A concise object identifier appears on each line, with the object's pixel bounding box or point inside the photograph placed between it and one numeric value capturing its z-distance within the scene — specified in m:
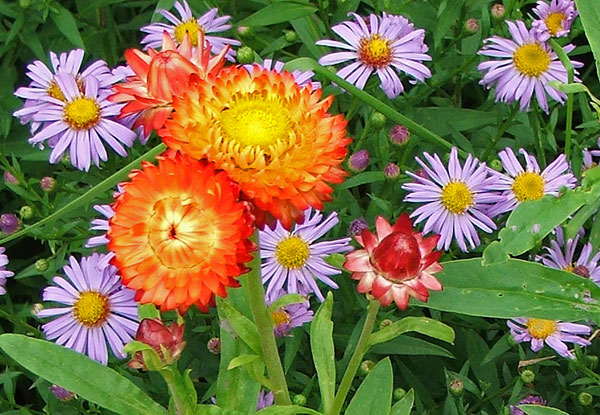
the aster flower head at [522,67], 0.64
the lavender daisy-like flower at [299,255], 0.58
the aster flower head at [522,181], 0.60
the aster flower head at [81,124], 0.60
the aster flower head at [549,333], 0.56
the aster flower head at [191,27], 0.65
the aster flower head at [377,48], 0.62
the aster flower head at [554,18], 0.64
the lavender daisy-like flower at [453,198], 0.60
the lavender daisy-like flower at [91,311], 0.58
